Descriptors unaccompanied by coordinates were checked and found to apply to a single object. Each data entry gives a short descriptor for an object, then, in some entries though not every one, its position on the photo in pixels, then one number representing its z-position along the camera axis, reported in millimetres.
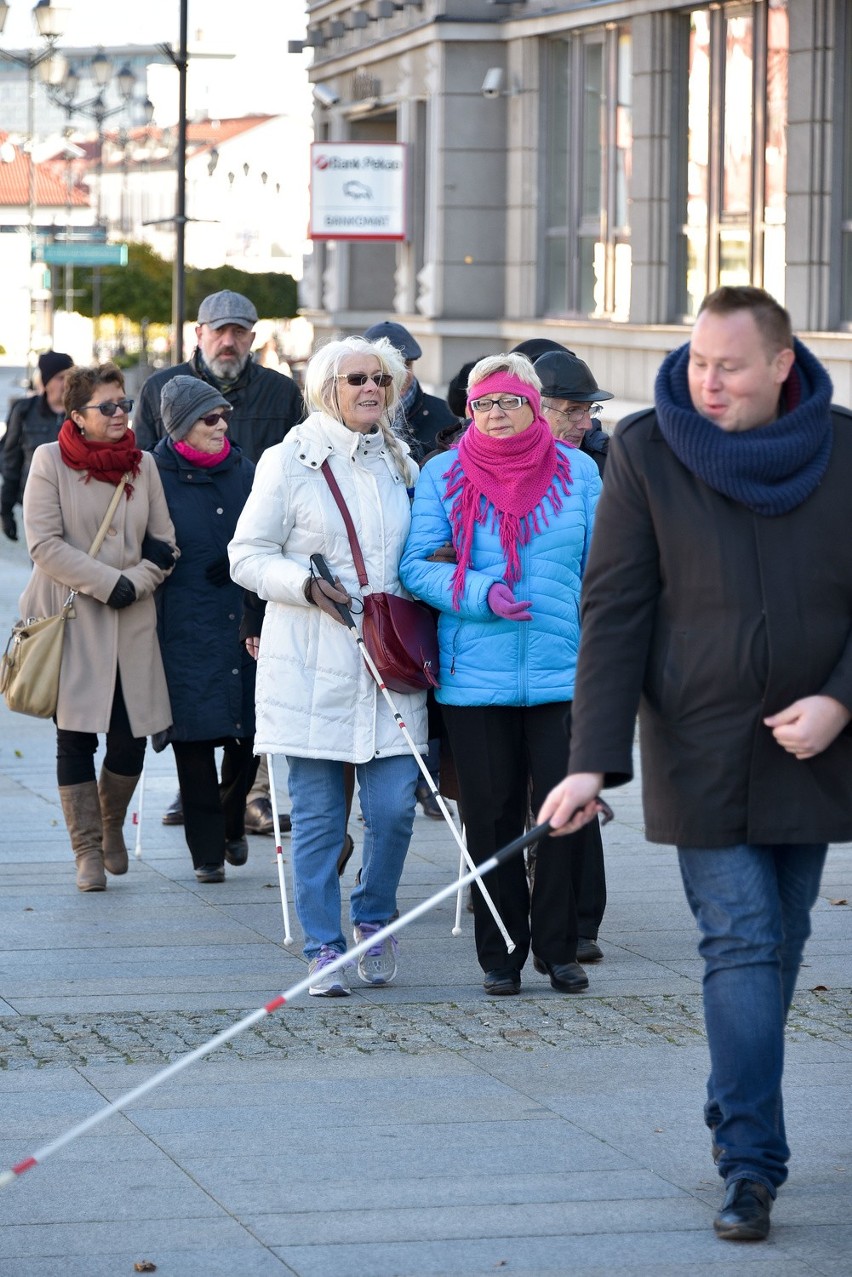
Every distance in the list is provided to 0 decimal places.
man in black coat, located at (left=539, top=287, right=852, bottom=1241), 8961
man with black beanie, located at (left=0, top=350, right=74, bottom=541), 26922
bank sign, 44906
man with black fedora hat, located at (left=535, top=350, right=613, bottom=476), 14453
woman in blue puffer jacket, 13023
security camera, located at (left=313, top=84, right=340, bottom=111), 53406
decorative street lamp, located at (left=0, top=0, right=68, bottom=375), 61125
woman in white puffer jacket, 13141
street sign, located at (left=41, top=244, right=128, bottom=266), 53812
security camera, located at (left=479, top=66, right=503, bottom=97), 42375
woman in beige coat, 15852
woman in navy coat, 16172
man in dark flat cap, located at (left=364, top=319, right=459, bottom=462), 17531
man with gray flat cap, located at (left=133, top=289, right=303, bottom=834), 18000
